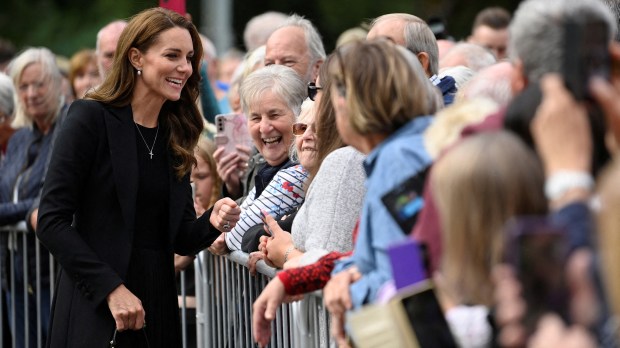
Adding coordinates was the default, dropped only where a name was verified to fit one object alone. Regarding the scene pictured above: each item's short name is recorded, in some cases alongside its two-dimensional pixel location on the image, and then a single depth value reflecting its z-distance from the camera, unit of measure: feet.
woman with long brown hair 33.76
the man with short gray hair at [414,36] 37.17
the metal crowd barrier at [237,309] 30.12
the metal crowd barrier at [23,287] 50.26
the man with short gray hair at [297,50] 45.34
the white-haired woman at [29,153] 50.83
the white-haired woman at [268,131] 36.37
